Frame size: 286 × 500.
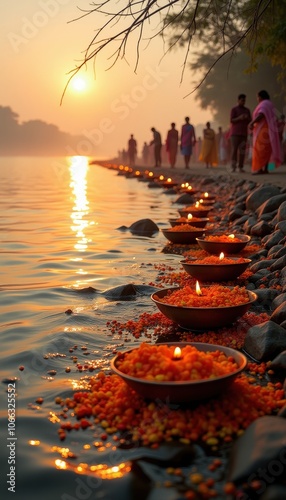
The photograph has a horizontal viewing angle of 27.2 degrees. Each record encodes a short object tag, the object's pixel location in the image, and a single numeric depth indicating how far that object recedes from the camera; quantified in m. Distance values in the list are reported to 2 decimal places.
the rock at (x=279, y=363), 3.74
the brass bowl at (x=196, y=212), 9.91
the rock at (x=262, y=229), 8.48
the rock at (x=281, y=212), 8.41
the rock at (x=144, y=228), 10.55
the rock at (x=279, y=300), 5.05
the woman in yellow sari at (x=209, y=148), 23.64
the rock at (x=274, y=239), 7.53
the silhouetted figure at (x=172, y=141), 26.76
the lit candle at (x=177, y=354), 3.20
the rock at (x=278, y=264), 6.20
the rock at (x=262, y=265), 6.55
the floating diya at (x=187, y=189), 15.33
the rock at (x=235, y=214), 10.73
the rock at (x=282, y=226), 7.70
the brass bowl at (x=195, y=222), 9.01
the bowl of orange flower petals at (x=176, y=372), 3.01
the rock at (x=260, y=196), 10.62
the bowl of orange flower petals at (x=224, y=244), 6.97
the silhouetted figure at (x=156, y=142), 29.17
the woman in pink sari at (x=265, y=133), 13.76
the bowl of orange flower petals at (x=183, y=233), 8.41
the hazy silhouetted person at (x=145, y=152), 49.94
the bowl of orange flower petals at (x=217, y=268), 5.75
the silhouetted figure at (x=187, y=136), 23.95
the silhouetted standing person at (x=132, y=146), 41.03
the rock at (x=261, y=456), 2.50
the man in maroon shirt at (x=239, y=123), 15.89
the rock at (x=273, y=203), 9.52
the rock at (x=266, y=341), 3.96
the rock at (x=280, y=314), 4.46
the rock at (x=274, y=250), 7.02
